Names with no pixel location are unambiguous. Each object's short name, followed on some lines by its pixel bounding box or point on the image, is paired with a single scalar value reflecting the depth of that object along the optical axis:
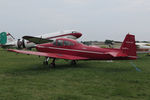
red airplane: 10.33
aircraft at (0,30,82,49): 22.26
